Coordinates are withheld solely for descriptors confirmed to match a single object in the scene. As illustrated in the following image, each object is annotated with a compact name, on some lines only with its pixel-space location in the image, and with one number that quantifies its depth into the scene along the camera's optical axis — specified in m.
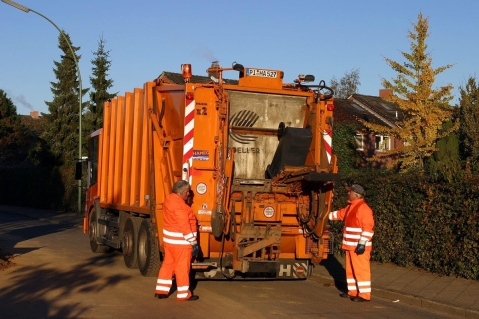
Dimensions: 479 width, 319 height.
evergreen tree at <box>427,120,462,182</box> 26.91
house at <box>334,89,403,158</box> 39.62
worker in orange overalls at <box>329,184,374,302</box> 9.77
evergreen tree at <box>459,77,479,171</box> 27.45
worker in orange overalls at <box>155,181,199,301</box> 9.20
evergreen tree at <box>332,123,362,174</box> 35.25
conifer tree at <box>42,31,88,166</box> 49.59
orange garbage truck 9.90
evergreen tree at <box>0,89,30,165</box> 60.62
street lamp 23.14
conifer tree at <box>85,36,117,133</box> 45.00
